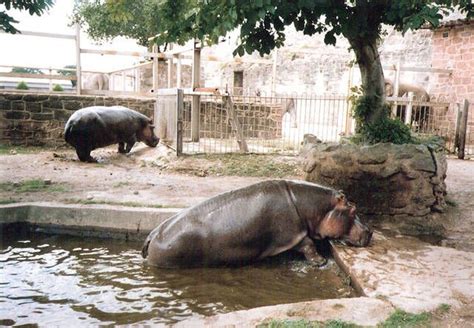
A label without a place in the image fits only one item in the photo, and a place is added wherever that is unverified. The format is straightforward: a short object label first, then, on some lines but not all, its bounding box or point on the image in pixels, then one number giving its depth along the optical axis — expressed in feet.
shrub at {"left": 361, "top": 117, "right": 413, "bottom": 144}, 21.45
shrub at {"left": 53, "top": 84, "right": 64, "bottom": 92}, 65.59
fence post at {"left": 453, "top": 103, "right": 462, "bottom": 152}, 37.47
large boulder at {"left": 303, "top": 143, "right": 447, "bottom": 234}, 18.19
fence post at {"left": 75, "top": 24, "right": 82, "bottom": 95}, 38.68
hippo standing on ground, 30.78
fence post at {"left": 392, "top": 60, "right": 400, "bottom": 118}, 46.34
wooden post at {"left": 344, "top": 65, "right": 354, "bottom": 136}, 39.27
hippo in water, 14.29
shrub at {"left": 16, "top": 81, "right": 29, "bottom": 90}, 55.84
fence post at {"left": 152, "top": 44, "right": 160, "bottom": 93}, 42.80
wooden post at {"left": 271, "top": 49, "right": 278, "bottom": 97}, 52.47
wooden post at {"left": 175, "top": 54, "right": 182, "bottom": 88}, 45.31
